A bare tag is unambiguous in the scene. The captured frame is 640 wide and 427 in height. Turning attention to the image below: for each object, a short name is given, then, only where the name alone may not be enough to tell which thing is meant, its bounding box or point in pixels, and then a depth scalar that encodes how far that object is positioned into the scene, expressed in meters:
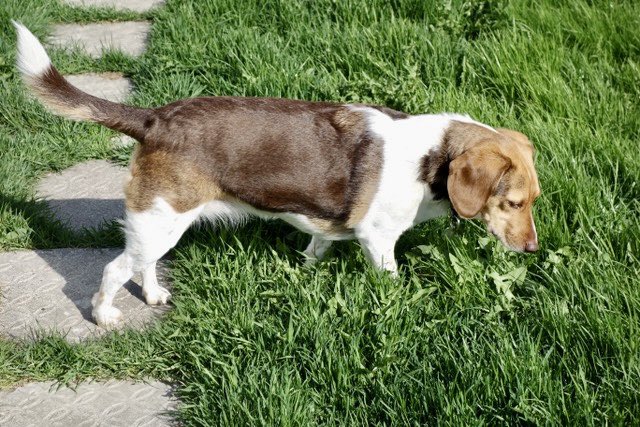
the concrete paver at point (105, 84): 5.92
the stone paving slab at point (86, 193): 4.90
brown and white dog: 3.79
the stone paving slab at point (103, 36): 6.48
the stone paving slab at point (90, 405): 3.52
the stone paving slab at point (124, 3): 7.09
